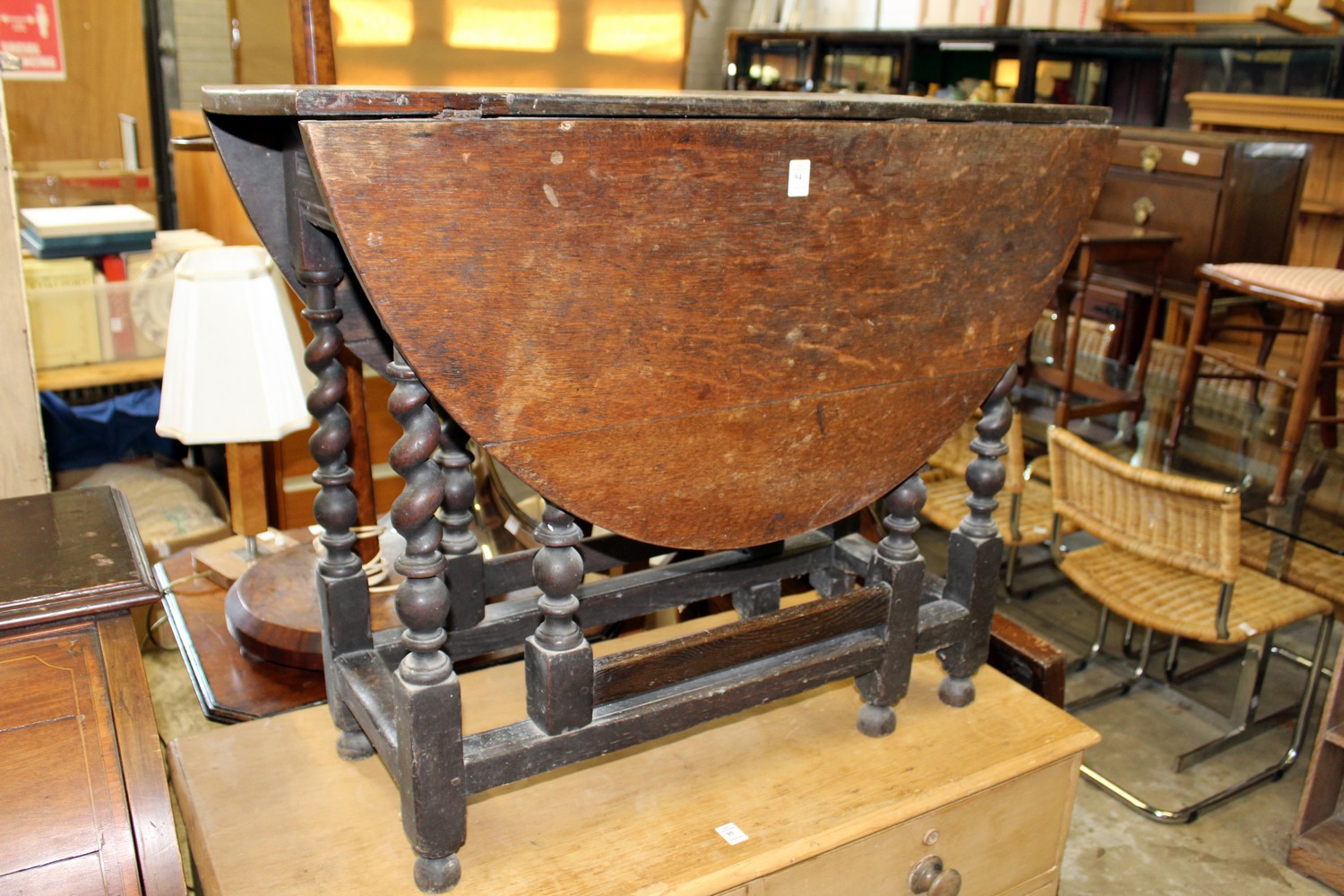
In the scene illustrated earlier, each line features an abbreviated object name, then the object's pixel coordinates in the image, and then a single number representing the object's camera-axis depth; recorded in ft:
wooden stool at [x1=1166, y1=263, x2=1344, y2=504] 9.39
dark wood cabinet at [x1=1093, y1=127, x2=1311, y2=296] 13.01
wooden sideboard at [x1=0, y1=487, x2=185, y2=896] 3.63
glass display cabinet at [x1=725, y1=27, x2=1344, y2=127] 13.12
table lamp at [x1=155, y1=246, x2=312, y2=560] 5.45
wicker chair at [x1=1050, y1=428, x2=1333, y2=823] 7.95
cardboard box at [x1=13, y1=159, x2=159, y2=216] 10.21
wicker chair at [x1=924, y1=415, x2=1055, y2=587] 9.84
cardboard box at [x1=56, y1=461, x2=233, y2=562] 8.38
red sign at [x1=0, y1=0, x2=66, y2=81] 10.48
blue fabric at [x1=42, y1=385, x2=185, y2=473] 9.18
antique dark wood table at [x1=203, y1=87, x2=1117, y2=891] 3.52
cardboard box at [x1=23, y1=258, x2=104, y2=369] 8.01
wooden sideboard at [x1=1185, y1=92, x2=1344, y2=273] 12.69
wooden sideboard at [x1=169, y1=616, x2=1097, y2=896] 4.27
